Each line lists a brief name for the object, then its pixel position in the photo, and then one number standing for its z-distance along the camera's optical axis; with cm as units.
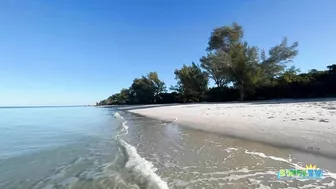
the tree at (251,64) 3180
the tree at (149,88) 5881
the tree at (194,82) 4628
